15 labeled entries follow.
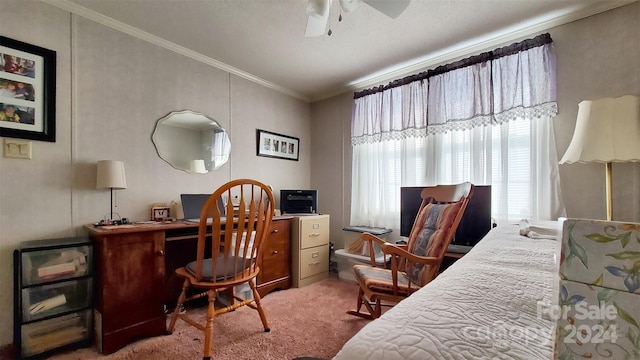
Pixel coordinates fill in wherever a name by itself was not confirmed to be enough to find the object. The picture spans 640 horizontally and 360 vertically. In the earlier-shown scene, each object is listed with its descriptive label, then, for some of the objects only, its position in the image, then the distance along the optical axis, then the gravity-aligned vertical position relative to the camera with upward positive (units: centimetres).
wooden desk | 167 -65
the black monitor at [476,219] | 224 -33
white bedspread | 50 -30
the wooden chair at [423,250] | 160 -44
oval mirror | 243 +39
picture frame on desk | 230 -27
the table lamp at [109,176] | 193 +4
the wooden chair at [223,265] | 158 -56
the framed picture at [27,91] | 170 +60
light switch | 170 +22
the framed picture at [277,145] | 321 +46
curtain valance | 214 +80
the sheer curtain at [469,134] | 213 +44
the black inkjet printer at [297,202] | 313 -24
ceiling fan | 143 +98
